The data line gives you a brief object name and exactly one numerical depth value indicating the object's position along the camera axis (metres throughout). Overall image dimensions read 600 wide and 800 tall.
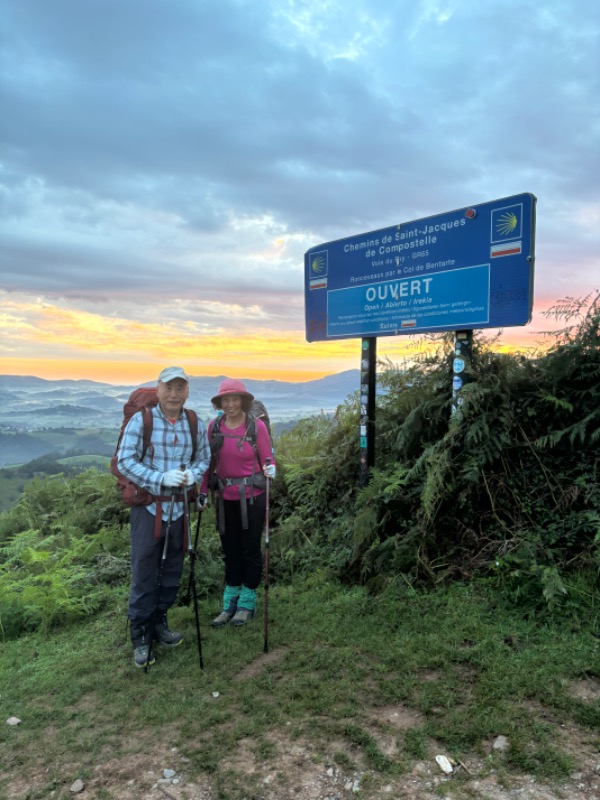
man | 4.77
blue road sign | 5.37
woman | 5.36
